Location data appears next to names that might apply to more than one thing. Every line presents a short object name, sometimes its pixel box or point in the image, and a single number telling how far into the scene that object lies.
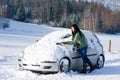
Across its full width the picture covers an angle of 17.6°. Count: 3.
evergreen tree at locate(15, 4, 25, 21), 108.75
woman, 13.12
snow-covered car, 12.20
